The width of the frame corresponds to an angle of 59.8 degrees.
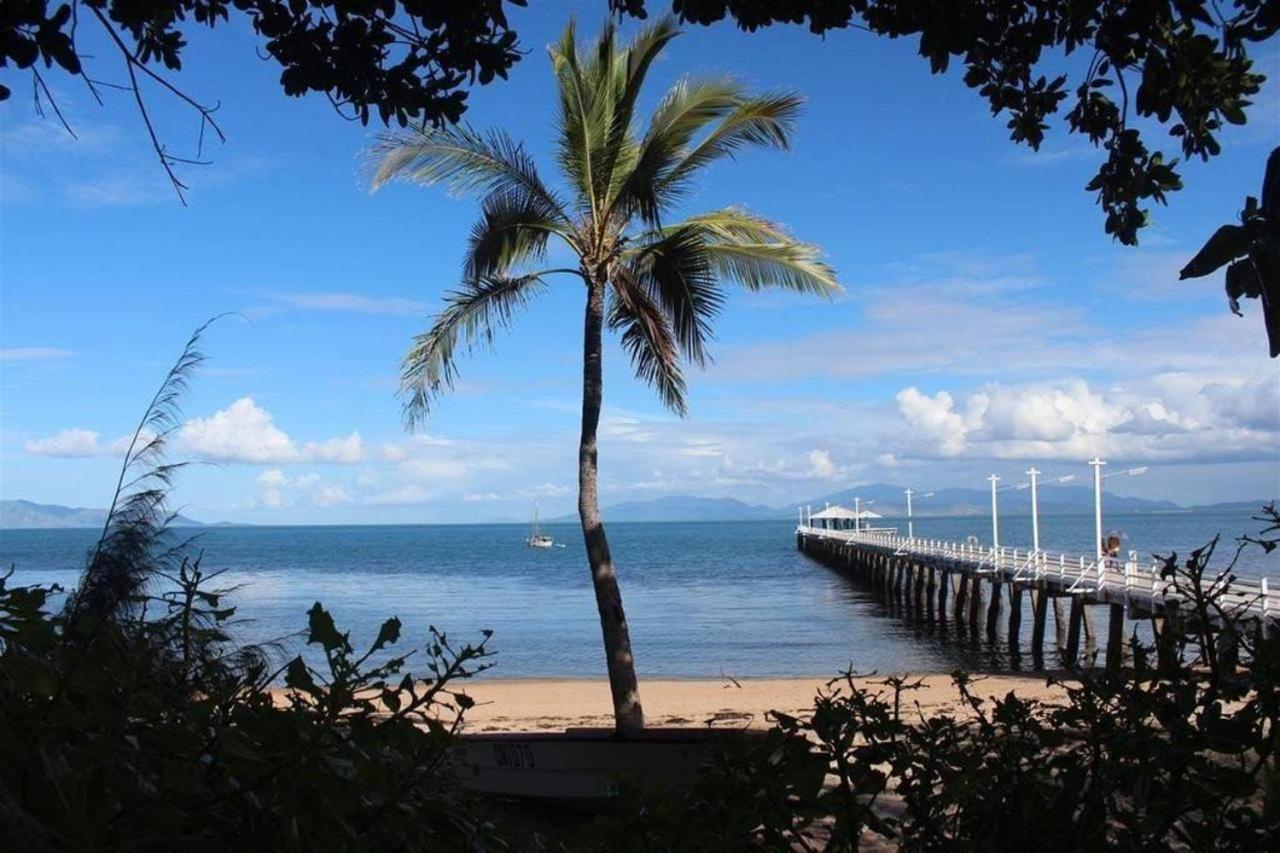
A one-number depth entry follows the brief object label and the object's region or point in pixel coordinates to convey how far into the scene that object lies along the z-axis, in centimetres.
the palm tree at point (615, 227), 1120
